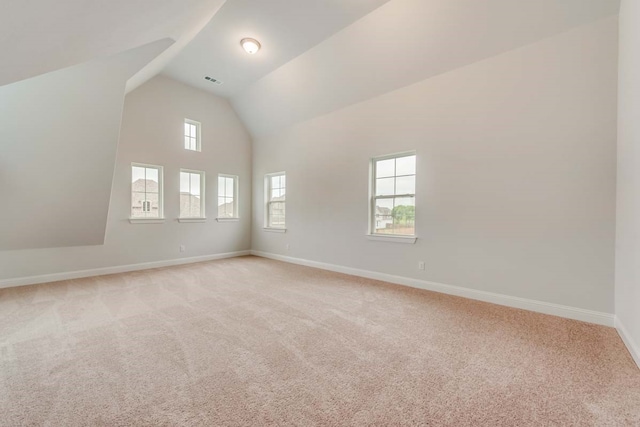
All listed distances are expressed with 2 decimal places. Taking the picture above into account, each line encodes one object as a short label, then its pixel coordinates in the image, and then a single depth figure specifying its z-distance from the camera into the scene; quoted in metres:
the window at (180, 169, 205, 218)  5.66
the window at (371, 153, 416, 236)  4.13
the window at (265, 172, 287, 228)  6.29
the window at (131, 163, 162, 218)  5.03
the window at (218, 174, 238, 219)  6.33
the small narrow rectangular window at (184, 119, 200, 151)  5.73
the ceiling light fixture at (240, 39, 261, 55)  4.03
